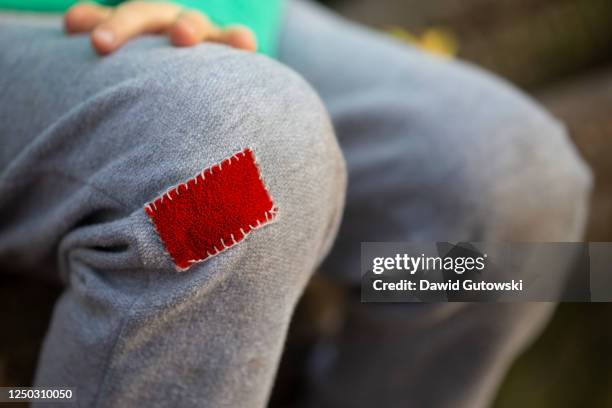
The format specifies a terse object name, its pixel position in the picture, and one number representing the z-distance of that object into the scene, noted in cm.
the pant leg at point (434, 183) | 59
